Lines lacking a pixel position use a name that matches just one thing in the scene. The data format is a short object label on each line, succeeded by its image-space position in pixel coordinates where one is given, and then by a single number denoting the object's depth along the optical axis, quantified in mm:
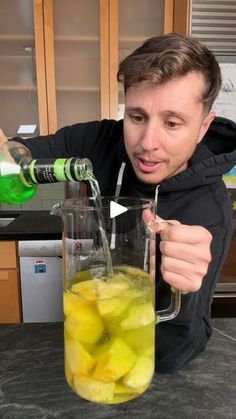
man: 644
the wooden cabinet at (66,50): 2209
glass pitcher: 466
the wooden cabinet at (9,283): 1965
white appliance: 1947
